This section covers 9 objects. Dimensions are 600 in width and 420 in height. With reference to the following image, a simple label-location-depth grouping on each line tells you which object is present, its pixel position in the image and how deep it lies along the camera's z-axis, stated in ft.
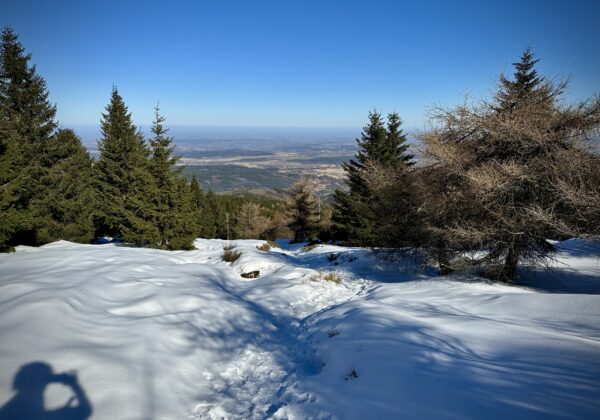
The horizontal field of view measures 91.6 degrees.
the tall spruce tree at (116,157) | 73.87
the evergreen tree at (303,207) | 106.52
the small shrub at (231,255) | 44.00
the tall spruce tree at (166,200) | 52.54
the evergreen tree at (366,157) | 77.20
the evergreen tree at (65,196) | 60.39
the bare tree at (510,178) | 24.94
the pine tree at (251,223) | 137.08
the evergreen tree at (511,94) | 30.22
